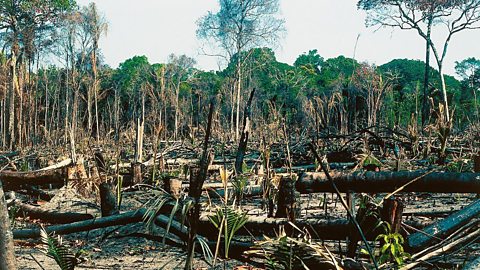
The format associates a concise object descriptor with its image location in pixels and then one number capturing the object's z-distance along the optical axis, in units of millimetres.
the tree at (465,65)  57781
